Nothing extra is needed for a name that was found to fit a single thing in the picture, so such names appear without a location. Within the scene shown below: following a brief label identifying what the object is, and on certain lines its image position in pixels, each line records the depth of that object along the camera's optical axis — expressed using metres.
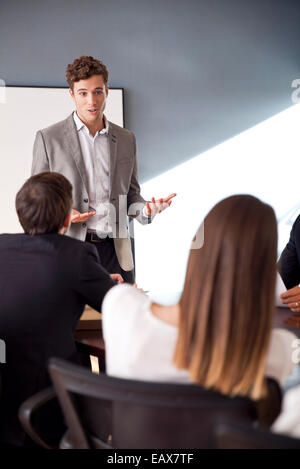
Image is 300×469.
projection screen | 4.49
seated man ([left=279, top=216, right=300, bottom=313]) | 2.65
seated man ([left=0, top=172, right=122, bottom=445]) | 1.54
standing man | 2.76
